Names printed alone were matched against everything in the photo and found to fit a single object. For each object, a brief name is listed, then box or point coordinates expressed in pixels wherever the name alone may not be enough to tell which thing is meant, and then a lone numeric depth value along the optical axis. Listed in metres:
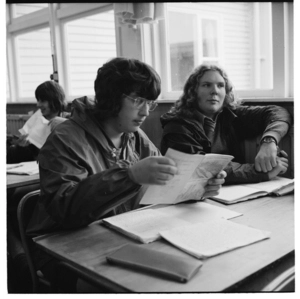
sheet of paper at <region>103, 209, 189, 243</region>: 1.15
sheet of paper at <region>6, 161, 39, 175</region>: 2.39
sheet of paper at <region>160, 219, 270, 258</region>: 1.04
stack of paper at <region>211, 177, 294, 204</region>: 1.53
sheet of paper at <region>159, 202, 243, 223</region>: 1.30
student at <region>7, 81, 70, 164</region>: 2.84
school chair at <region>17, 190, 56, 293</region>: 1.44
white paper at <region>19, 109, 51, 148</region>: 3.03
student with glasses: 1.21
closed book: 0.91
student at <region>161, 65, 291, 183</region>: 2.13
